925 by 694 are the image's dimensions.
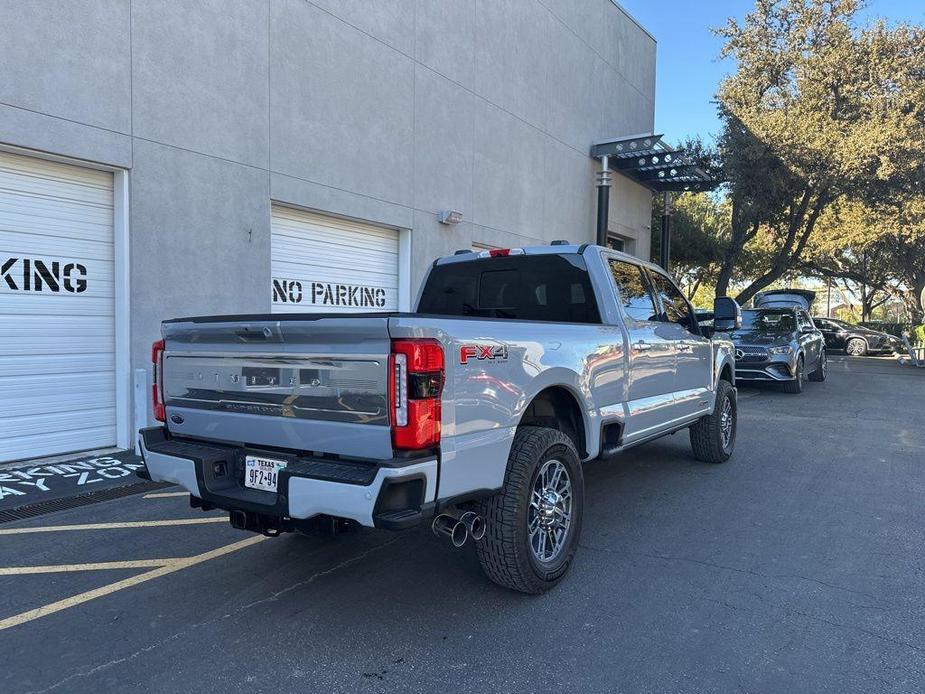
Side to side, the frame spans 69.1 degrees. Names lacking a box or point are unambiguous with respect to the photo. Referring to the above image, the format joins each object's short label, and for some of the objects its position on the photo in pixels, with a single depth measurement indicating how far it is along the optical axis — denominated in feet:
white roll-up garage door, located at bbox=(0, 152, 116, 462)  22.89
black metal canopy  55.67
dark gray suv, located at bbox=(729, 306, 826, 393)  44.75
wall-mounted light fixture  40.42
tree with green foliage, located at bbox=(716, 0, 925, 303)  55.47
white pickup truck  10.02
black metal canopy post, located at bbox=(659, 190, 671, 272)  70.43
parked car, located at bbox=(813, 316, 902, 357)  87.40
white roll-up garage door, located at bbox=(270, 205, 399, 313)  32.30
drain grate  17.95
